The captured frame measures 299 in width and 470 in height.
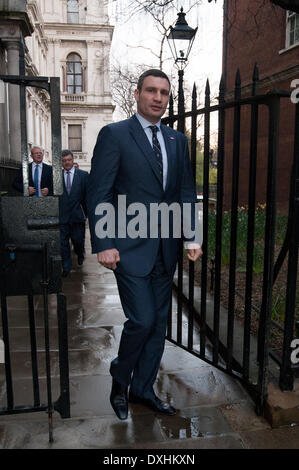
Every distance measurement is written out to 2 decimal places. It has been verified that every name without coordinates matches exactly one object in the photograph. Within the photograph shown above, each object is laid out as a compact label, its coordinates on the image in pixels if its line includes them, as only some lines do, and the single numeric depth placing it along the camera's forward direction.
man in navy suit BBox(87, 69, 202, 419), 2.62
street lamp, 6.29
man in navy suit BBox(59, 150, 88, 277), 6.92
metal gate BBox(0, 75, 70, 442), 2.39
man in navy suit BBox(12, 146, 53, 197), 6.93
